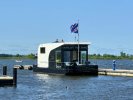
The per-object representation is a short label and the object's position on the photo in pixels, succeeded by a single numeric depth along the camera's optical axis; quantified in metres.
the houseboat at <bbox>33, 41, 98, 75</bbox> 64.38
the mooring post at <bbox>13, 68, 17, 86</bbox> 49.00
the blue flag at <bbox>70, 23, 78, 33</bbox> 69.12
